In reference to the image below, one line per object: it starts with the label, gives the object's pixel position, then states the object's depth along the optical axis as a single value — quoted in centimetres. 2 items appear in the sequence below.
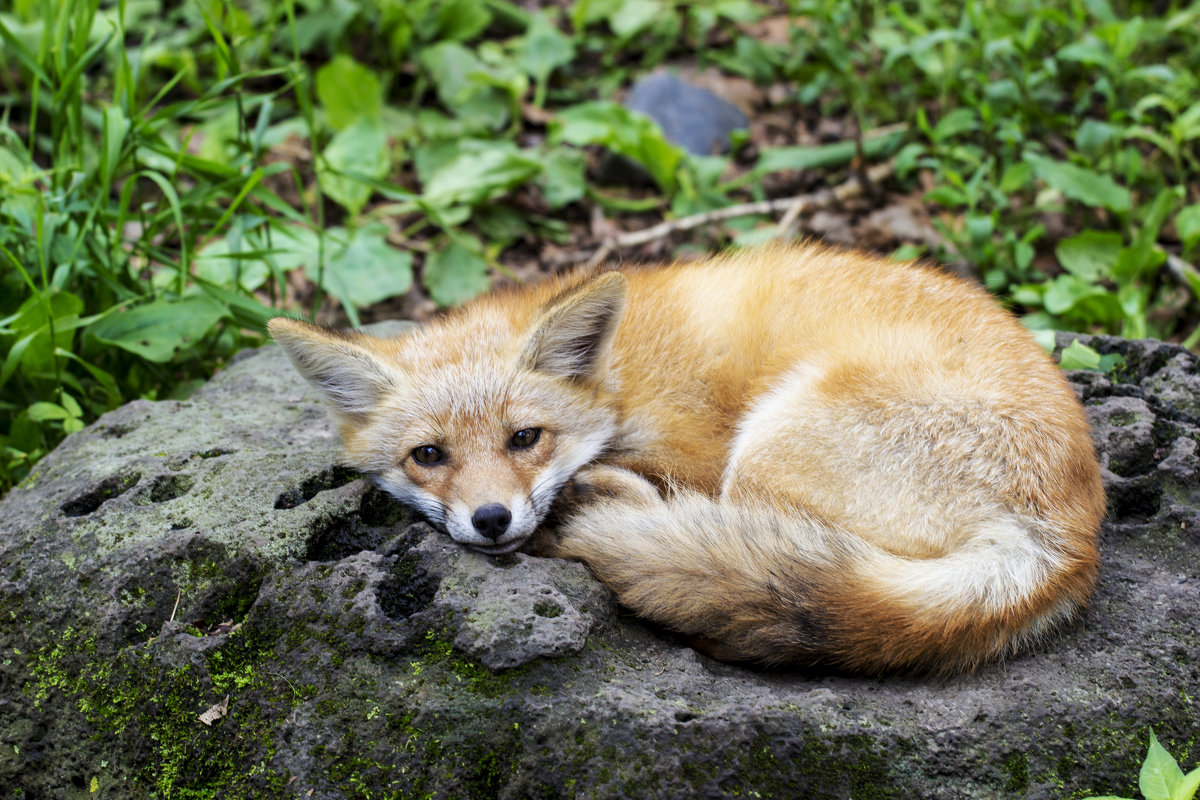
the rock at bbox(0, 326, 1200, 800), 477
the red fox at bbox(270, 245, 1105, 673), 543
